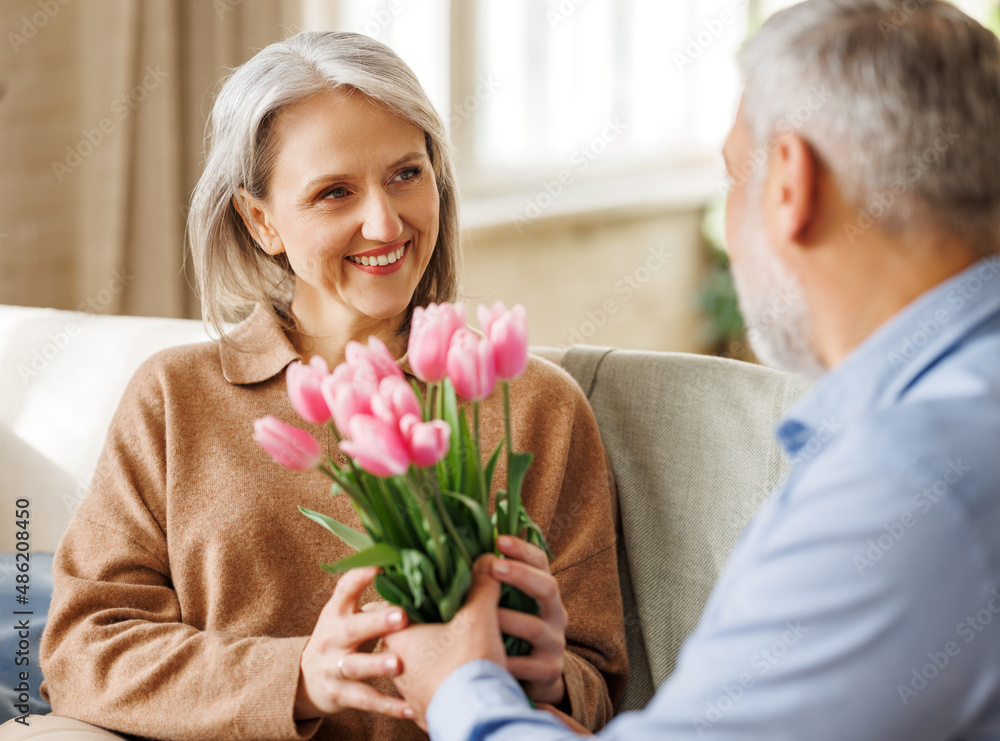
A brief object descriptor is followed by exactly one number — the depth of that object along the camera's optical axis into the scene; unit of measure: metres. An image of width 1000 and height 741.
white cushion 1.80
